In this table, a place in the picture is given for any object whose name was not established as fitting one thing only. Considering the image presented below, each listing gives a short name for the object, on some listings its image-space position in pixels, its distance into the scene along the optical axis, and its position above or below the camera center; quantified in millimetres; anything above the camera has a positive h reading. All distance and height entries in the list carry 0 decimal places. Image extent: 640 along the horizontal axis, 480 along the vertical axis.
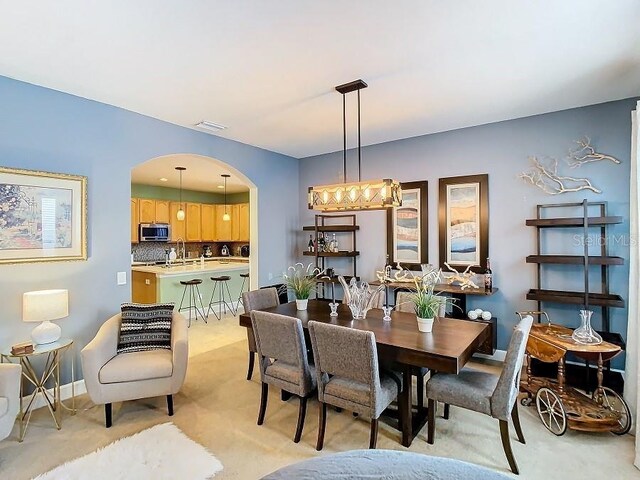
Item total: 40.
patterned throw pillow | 3139 -817
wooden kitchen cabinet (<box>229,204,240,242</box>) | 8984 +470
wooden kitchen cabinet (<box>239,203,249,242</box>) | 8828 +471
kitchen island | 5781 -700
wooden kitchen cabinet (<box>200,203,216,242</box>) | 8875 +488
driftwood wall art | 3531 +726
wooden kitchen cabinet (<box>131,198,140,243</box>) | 7402 +439
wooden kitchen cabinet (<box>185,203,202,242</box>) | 8508 +452
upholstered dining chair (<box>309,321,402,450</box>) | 2195 -913
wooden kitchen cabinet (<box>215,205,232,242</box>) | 9102 +340
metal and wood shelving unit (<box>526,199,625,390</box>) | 3264 -238
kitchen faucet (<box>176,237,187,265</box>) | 8271 +2
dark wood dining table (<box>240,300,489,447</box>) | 2162 -714
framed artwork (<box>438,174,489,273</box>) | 4160 +215
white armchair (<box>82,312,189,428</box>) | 2652 -1042
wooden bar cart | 2510 -1303
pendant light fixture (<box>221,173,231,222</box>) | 6912 +875
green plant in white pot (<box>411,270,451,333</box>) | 2602 -520
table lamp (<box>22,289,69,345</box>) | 2660 -549
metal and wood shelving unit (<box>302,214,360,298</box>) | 5115 +127
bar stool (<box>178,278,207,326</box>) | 6168 -1042
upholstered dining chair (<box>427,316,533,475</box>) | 2162 -1022
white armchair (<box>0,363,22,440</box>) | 2188 -1015
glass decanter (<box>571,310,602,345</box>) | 2624 -751
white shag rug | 2143 -1461
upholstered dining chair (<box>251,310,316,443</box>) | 2490 -880
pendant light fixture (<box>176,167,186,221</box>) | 7671 +584
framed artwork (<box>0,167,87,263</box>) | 2850 +217
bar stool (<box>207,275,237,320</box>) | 6625 -1169
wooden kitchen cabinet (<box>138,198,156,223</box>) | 7539 +676
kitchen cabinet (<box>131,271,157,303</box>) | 5828 -822
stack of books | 2582 -822
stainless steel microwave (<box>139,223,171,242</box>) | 7391 +179
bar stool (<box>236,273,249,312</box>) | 6980 -878
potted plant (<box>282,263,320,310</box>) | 3387 -481
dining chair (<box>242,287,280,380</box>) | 3620 -696
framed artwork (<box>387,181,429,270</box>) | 4582 +137
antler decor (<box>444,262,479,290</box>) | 4027 -476
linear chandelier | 2887 +395
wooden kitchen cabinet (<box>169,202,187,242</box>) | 8156 +406
